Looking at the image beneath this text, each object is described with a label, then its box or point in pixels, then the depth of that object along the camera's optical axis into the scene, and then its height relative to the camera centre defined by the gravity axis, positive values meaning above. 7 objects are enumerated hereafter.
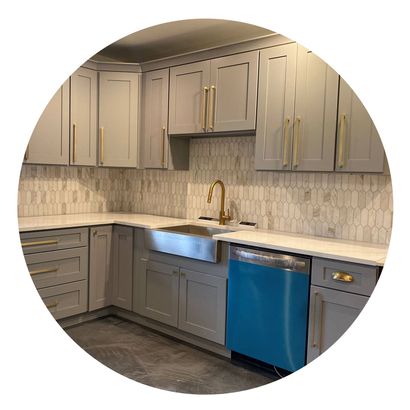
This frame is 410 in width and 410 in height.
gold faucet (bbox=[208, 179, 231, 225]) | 3.43 -0.28
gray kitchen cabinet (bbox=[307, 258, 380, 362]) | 2.21 -0.65
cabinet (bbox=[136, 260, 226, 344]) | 2.95 -0.95
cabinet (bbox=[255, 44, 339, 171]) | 2.62 +0.49
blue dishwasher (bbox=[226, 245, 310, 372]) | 2.47 -0.81
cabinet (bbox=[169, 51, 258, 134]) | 3.00 +0.67
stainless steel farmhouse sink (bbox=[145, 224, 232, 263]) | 2.93 -0.49
